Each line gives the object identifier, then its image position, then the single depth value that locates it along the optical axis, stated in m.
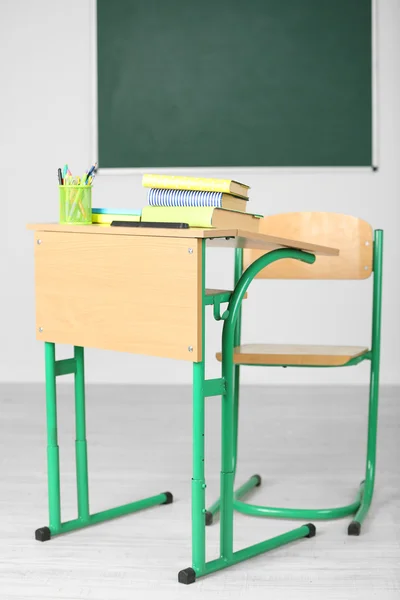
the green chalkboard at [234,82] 5.53
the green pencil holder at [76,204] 3.25
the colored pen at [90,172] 3.27
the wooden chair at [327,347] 3.53
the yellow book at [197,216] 3.07
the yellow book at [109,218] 3.18
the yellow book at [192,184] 3.09
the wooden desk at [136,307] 3.06
